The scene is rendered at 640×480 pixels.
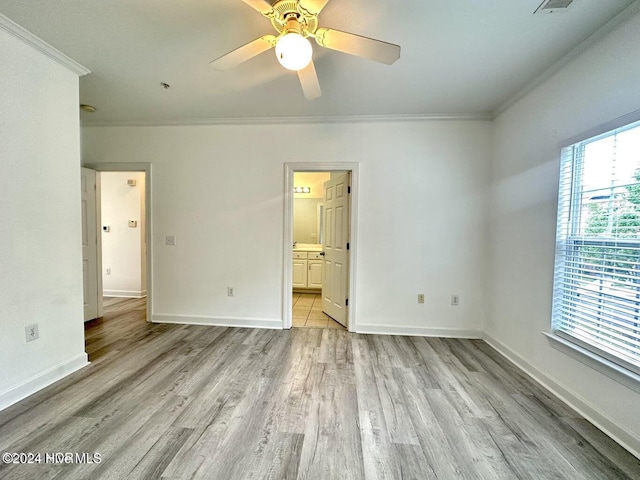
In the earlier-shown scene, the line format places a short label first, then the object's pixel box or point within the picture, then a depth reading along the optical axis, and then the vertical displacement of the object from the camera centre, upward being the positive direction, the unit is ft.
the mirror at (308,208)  18.85 +1.52
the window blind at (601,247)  5.21 -0.26
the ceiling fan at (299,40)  4.67 +3.61
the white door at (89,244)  11.39 -0.84
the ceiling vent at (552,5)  5.02 +4.37
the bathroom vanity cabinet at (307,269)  17.13 -2.54
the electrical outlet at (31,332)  6.48 -2.67
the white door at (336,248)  11.32 -0.83
